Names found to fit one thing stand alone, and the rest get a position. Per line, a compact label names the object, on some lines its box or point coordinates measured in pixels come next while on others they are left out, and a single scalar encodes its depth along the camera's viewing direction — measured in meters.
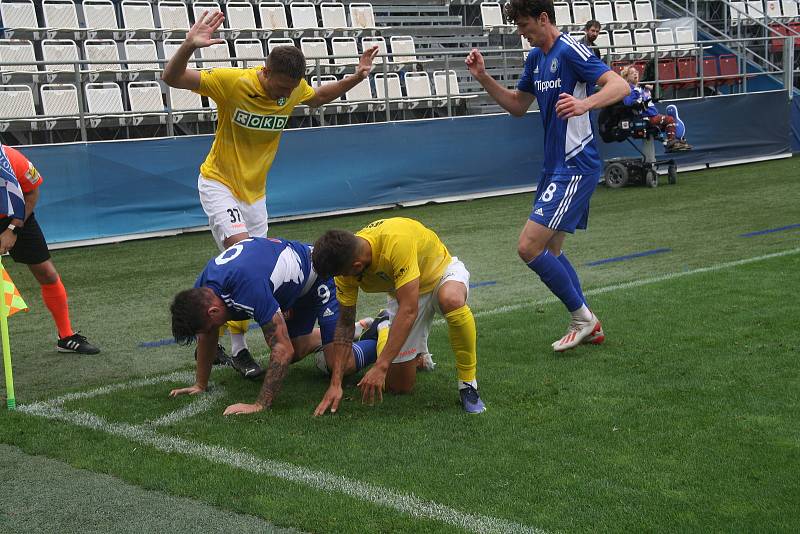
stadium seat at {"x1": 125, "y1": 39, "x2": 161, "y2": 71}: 15.27
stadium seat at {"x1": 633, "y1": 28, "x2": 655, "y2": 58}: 21.73
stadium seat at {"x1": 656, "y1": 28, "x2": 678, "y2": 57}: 21.63
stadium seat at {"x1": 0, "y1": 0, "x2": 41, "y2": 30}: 14.87
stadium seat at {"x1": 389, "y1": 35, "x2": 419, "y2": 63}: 18.25
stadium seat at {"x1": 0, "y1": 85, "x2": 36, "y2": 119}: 12.52
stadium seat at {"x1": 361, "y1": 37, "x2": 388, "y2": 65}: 17.75
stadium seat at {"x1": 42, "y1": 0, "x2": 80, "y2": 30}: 15.25
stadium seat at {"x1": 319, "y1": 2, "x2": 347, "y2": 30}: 18.42
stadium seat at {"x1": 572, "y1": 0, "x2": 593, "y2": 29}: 21.47
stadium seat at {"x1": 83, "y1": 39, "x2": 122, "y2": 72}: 15.01
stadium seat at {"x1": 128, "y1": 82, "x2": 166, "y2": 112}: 13.77
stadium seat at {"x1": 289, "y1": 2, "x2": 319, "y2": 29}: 18.01
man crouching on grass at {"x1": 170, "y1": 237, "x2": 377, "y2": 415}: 4.33
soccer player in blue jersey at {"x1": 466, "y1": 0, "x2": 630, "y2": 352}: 5.62
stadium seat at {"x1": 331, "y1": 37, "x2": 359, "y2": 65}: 17.36
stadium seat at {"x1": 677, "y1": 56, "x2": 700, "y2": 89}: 18.66
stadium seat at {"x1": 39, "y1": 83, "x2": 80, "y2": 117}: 12.78
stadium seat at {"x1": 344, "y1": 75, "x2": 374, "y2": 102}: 16.23
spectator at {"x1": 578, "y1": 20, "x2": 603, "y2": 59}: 13.03
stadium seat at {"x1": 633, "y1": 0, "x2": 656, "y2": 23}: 22.45
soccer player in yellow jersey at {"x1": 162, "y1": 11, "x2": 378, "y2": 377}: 5.75
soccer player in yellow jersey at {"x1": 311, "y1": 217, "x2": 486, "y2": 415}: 4.32
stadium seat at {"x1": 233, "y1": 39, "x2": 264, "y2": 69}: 16.12
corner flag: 4.88
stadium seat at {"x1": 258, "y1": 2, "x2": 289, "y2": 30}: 17.58
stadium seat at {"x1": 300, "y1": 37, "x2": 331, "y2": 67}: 17.12
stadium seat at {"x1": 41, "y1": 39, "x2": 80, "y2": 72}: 14.61
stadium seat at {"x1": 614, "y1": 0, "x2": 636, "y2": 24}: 22.17
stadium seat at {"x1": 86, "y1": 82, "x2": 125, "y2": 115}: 13.11
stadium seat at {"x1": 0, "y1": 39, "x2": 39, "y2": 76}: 13.94
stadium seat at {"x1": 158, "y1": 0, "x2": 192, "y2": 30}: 16.34
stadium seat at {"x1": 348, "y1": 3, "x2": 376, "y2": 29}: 18.73
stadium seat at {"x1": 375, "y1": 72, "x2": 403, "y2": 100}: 16.42
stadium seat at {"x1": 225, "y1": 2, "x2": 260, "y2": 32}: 17.13
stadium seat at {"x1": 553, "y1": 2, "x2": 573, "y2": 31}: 21.05
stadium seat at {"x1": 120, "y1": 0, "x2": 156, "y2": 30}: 16.14
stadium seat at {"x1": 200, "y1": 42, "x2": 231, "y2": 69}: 15.05
